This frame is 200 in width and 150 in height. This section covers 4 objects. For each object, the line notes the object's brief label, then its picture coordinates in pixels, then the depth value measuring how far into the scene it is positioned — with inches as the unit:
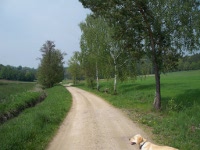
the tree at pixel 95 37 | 1658.5
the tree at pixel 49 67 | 2824.8
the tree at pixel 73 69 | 3243.1
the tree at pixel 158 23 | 769.6
